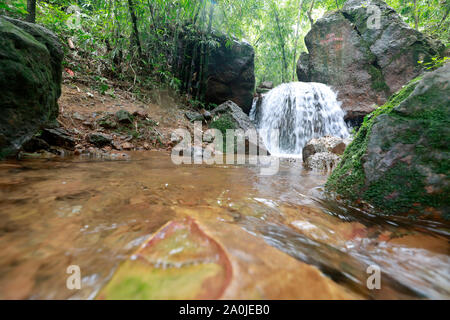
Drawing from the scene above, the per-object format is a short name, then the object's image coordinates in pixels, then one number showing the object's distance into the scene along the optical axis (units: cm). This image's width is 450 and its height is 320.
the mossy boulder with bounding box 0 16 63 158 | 171
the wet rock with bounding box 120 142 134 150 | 372
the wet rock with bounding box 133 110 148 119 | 449
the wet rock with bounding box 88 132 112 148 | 336
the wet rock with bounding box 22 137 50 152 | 241
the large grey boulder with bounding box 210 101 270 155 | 575
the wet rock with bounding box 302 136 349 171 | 366
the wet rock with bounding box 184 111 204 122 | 644
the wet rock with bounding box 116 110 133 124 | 416
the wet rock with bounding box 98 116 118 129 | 391
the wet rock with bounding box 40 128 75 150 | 275
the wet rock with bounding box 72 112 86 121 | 371
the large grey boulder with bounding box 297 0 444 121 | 807
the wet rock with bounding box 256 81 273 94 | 1412
